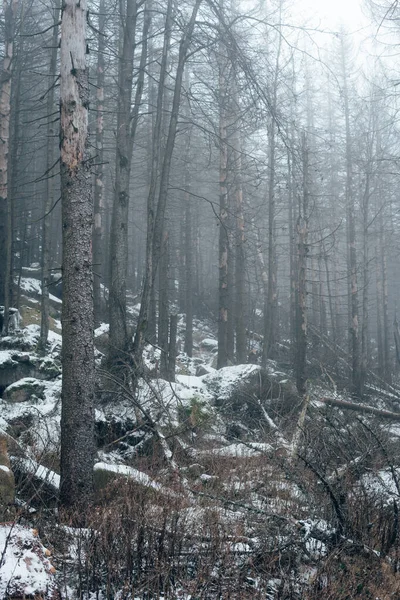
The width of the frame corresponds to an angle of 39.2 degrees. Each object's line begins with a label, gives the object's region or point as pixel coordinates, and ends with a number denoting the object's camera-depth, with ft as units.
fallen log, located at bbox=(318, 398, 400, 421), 38.24
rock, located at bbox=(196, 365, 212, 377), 64.31
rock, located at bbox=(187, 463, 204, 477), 26.01
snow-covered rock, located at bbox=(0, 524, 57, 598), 13.25
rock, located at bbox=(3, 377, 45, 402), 38.52
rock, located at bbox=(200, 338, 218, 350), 85.81
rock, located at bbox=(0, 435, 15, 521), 17.20
